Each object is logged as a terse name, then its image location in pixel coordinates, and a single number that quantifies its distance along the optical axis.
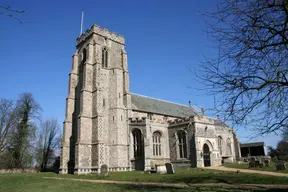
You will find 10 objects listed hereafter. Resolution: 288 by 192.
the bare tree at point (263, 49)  6.32
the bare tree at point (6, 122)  29.66
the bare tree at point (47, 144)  40.77
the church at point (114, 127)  24.69
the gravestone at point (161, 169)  19.41
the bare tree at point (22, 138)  29.89
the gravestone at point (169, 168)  18.38
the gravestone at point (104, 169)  20.55
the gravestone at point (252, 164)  20.69
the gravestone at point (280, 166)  16.72
